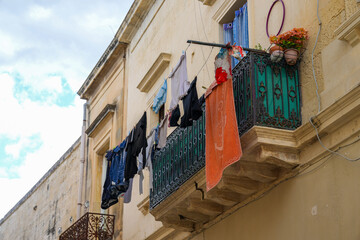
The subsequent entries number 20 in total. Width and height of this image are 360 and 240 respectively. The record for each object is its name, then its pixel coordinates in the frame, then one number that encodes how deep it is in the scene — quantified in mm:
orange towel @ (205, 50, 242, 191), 8461
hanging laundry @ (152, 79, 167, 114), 13188
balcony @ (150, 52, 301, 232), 8391
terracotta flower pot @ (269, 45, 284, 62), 8703
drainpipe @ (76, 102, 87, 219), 18039
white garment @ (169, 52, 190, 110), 11164
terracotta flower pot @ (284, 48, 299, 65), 8695
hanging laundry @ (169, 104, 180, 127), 10852
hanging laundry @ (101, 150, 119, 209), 13469
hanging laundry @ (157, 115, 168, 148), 11730
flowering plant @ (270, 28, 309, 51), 8648
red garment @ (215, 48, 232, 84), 8969
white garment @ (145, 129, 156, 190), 12008
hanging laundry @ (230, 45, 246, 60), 8992
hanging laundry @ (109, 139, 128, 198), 13021
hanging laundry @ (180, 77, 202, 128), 9812
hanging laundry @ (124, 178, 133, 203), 13500
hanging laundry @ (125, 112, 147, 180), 12438
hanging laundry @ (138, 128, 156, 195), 12188
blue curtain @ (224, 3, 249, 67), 10477
